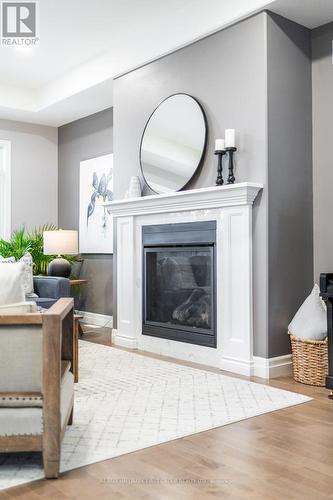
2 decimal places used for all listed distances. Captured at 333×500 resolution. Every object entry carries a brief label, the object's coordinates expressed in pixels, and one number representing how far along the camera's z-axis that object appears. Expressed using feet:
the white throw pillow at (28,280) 15.74
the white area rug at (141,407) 7.37
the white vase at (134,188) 15.51
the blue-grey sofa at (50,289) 15.65
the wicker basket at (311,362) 11.37
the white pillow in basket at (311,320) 11.58
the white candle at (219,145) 12.84
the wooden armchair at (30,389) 6.51
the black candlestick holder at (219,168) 12.86
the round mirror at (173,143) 13.80
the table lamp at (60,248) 17.54
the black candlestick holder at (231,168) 12.62
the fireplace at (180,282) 13.39
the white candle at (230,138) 12.55
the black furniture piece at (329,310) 10.36
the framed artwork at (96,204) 19.88
